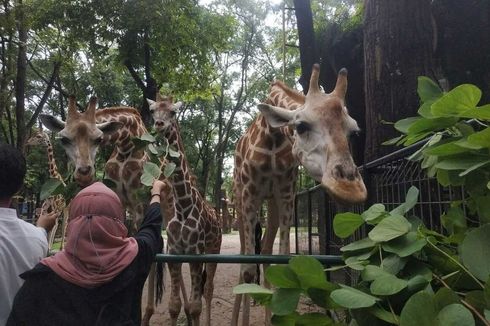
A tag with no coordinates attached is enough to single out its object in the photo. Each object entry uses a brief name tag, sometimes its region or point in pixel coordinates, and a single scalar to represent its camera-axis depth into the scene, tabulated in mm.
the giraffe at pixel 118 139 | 4223
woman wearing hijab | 1919
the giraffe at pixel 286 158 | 2740
